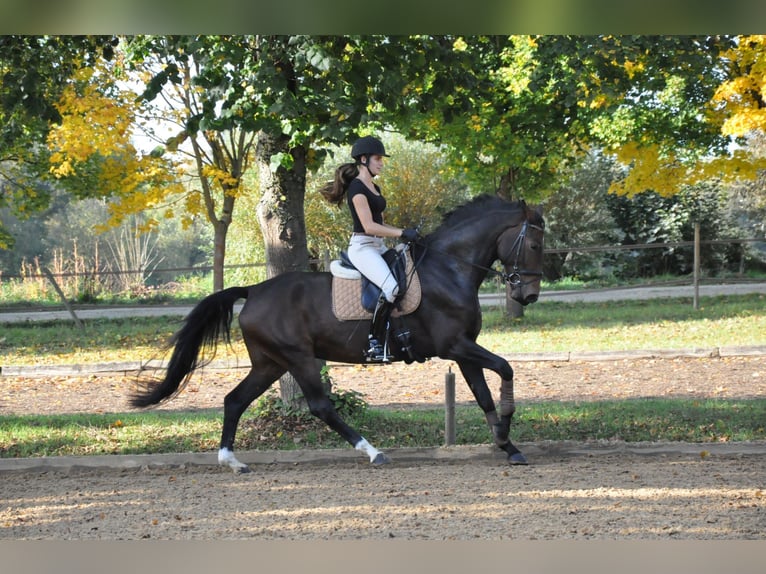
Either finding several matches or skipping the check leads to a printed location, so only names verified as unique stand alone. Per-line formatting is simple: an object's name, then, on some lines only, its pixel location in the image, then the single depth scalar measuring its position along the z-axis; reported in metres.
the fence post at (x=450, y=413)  17.00
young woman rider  15.31
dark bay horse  15.69
